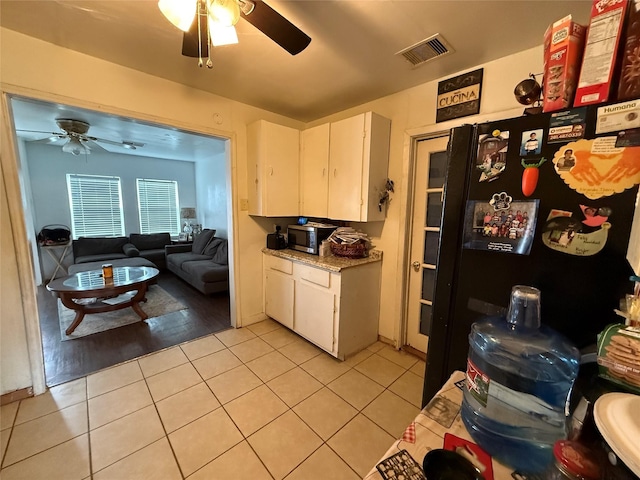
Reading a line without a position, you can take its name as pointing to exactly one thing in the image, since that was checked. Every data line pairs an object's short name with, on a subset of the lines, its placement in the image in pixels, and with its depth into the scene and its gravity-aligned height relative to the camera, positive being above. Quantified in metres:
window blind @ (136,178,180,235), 5.53 -0.02
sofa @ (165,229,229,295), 3.79 -0.94
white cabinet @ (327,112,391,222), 2.28 +0.41
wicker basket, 2.44 -0.39
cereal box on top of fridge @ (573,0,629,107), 0.69 +0.44
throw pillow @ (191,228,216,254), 5.02 -0.69
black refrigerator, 0.67 -0.03
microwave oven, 2.54 -0.29
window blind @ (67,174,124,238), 4.82 -0.03
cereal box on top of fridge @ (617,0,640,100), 0.66 +0.40
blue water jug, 0.63 -0.45
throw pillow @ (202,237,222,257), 4.72 -0.77
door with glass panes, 2.24 -0.21
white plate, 0.38 -0.35
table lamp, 6.05 -0.27
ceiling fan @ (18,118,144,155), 3.13 +0.91
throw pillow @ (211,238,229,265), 4.30 -0.83
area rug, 2.79 -1.36
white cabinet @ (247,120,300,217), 2.60 +0.41
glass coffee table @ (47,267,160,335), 2.72 -0.92
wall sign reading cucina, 1.90 +0.88
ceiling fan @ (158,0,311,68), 1.08 +0.85
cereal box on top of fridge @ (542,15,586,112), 0.77 +0.45
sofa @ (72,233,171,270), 4.59 -0.83
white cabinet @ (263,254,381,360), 2.25 -0.91
